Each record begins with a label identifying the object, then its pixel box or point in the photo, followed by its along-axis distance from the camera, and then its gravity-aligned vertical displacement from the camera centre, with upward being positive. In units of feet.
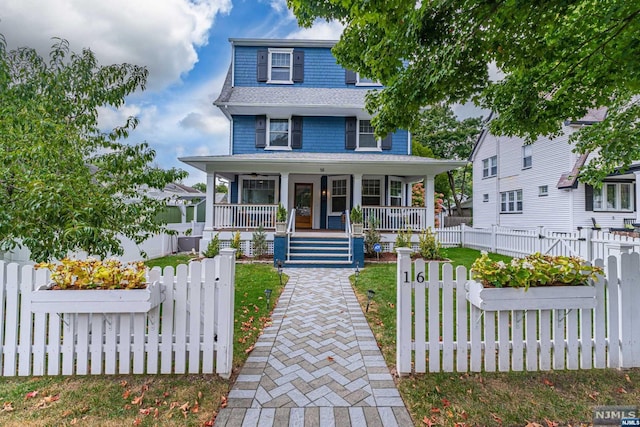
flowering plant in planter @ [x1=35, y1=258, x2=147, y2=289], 7.89 -1.72
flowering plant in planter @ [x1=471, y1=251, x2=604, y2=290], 8.11 -1.57
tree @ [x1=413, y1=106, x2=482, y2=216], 77.36 +24.14
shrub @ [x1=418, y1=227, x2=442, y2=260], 28.68 -2.84
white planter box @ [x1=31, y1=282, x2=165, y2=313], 7.66 -2.36
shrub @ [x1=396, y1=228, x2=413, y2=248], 29.20 -2.02
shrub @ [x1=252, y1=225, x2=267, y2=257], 30.50 -2.85
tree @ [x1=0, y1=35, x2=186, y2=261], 10.07 +2.59
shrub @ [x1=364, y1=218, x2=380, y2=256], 30.30 -2.28
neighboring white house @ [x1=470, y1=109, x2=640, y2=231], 40.73 +5.26
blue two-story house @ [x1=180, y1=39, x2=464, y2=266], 36.55 +12.29
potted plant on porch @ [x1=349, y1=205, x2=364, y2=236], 27.20 -0.17
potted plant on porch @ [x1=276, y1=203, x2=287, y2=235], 28.07 -0.13
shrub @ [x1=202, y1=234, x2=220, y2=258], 28.32 -3.13
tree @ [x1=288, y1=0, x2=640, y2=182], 10.64 +7.39
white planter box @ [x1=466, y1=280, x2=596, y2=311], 8.04 -2.29
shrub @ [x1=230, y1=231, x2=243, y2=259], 29.96 -2.72
